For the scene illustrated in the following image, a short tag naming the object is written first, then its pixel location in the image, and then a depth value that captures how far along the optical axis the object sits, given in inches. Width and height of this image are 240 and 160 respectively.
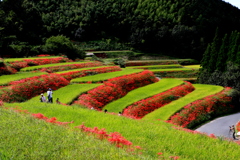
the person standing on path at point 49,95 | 980.6
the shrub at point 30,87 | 1050.0
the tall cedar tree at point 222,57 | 2268.7
